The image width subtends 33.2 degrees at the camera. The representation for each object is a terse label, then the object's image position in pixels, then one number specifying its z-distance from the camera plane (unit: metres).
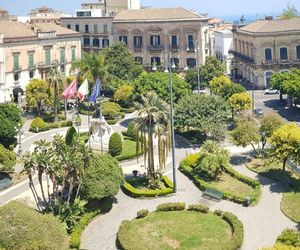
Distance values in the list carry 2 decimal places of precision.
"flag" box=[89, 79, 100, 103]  50.97
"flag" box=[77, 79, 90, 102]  54.41
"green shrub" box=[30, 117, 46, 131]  64.75
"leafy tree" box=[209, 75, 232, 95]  73.94
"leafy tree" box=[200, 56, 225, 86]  82.75
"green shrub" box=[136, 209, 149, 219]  36.75
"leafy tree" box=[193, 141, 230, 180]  43.67
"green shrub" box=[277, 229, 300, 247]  28.24
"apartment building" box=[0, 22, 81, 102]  80.06
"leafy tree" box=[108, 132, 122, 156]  51.50
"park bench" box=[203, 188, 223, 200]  40.07
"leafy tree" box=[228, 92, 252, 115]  62.84
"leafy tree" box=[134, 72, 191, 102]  62.28
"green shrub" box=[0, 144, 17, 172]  44.59
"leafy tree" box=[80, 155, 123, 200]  36.88
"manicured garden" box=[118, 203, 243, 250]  32.03
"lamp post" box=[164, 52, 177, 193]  40.12
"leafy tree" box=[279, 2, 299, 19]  123.82
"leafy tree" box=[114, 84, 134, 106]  73.94
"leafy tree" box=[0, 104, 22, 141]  54.17
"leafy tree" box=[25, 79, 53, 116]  68.81
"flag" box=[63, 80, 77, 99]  54.81
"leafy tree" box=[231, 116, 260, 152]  48.03
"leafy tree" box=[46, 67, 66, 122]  66.88
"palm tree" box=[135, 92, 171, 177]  41.09
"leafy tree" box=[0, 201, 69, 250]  26.67
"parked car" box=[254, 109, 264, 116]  69.14
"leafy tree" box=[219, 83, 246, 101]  67.62
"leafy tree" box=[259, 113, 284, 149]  48.97
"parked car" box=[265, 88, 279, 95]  86.25
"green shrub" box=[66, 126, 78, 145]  49.57
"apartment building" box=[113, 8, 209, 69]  97.00
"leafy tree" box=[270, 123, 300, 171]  41.69
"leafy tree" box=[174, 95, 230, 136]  54.44
